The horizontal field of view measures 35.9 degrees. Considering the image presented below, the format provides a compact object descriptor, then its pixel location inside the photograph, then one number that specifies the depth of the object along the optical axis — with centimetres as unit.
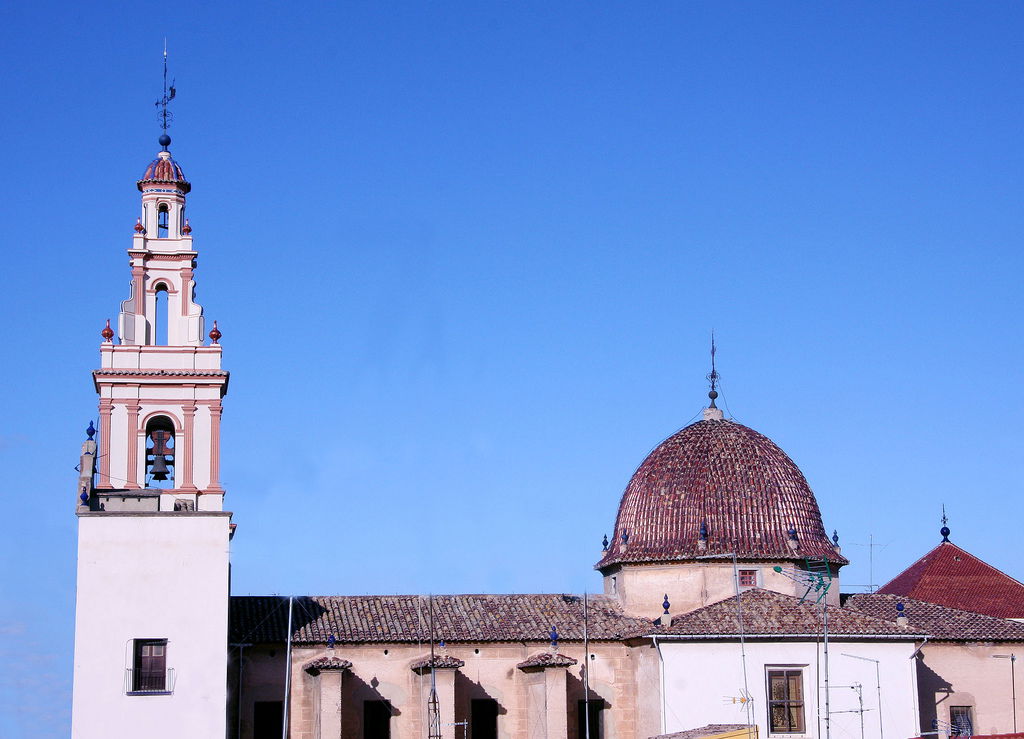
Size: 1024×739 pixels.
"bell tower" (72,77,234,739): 3397
